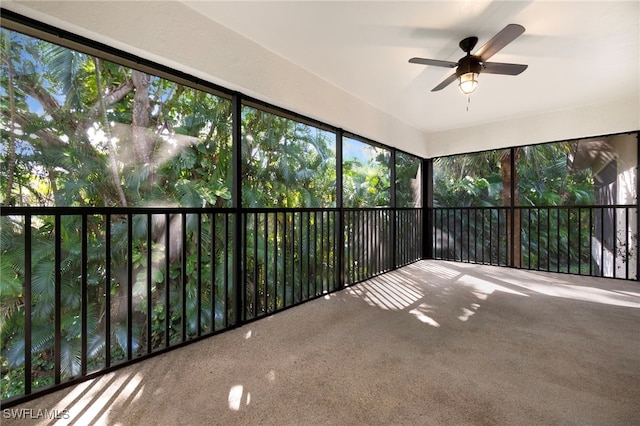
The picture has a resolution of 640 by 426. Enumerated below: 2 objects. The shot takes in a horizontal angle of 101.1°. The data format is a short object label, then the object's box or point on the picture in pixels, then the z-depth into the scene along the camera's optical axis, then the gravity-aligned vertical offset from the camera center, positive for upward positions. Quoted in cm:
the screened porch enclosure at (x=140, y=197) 183 +17
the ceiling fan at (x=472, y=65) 202 +118
